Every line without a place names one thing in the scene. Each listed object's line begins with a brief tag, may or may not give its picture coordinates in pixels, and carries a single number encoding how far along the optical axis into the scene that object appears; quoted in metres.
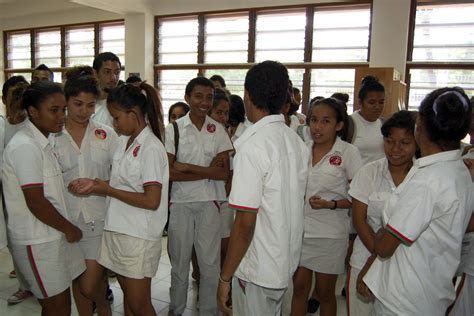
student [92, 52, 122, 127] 2.95
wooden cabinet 4.97
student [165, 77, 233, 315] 2.55
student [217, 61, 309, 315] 1.44
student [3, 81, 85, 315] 1.73
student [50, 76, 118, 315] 2.11
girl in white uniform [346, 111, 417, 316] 1.79
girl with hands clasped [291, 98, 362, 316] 2.19
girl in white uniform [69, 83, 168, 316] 1.77
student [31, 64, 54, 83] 3.70
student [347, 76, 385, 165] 3.09
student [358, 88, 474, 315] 1.29
